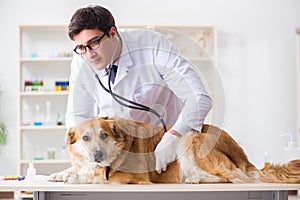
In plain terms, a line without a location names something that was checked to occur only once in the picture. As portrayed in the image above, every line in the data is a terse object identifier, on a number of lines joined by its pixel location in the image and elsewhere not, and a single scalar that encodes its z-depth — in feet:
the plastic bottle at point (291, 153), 6.05
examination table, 5.24
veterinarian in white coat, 5.34
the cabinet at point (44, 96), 15.94
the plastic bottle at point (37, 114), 15.98
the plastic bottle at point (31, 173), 6.22
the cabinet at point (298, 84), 16.10
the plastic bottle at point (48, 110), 15.97
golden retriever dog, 5.20
